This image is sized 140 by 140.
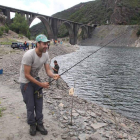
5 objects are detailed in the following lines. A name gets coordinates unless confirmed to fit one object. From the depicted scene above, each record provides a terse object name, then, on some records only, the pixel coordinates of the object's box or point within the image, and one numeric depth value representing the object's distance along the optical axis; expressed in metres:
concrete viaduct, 54.38
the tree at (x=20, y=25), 55.62
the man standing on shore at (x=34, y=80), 3.71
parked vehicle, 29.98
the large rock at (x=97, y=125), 4.86
